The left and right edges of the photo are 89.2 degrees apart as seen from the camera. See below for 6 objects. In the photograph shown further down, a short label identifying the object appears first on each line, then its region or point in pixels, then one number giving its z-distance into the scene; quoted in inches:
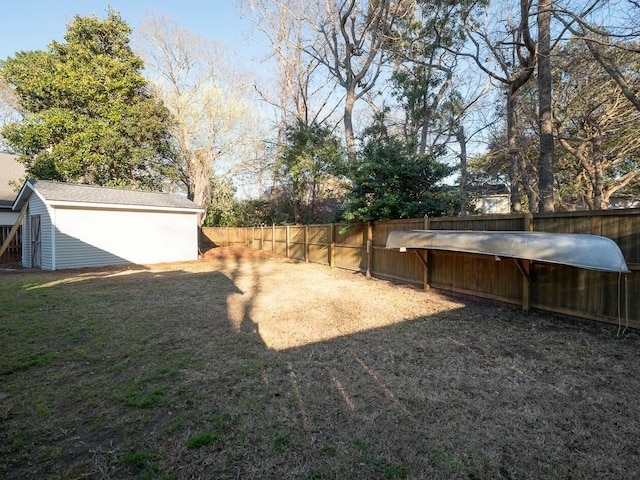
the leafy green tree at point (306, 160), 619.5
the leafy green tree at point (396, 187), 358.6
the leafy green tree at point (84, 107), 613.9
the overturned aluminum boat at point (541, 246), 148.3
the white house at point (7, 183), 645.9
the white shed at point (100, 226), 442.0
